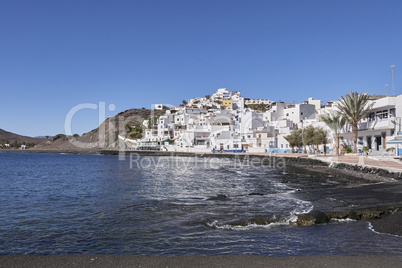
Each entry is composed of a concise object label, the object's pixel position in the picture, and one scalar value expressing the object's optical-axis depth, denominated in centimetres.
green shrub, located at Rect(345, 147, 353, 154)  4868
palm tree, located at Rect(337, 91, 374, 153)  4403
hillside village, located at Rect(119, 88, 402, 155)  4222
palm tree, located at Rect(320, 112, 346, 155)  4928
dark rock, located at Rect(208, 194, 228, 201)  1772
